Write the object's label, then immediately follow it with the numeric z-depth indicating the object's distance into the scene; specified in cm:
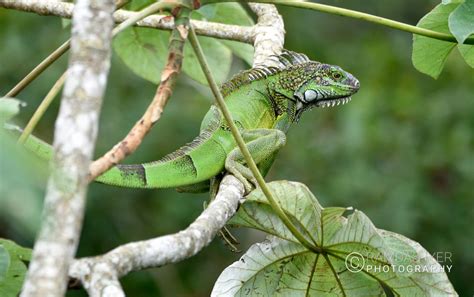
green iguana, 695
